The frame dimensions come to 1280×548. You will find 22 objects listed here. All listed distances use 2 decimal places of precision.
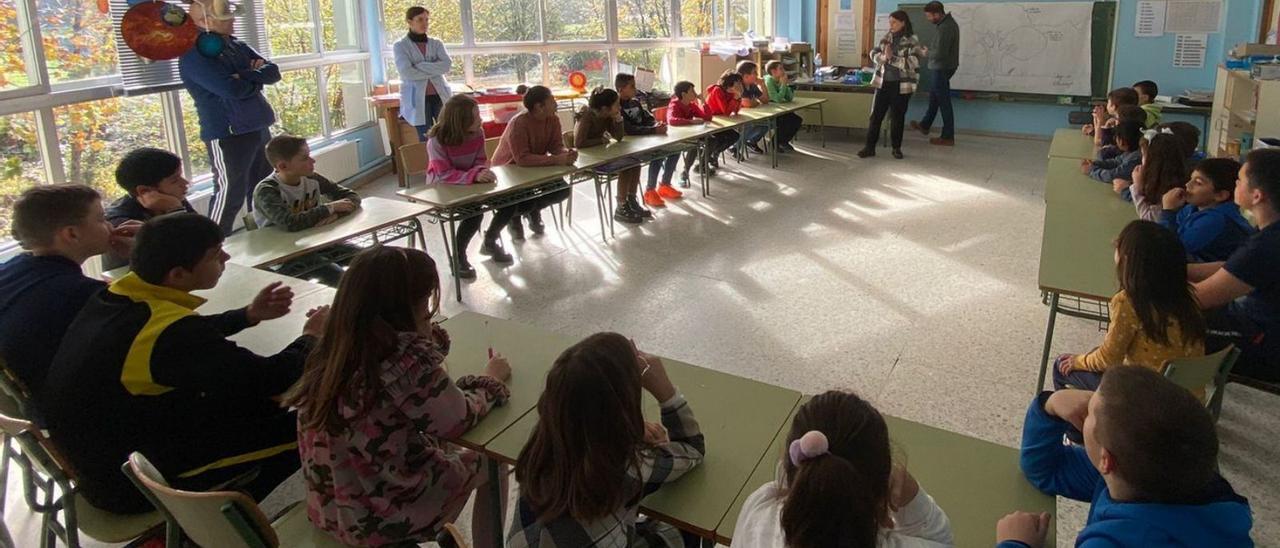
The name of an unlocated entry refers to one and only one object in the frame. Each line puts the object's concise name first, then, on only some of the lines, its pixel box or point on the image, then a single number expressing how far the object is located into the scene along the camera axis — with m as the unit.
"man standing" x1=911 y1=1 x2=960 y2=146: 8.15
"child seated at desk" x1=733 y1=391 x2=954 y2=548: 1.17
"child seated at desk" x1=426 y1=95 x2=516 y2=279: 4.38
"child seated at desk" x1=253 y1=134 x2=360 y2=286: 3.43
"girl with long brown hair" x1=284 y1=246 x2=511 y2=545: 1.60
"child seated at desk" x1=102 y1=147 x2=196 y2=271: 2.97
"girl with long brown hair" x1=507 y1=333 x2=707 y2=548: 1.41
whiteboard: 8.17
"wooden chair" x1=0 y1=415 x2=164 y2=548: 1.79
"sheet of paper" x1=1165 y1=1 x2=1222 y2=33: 7.39
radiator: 6.41
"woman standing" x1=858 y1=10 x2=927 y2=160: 7.98
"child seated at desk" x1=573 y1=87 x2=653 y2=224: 5.46
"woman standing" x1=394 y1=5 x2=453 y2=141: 6.50
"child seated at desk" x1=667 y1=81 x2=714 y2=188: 6.54
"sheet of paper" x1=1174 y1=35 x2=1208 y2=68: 7.52
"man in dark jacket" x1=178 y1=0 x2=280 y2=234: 4.57
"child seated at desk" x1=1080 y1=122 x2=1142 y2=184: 4.03
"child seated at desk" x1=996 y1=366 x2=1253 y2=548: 1.20
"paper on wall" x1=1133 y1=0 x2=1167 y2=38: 7.67
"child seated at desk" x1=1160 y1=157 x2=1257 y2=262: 2.84
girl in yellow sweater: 2.21
